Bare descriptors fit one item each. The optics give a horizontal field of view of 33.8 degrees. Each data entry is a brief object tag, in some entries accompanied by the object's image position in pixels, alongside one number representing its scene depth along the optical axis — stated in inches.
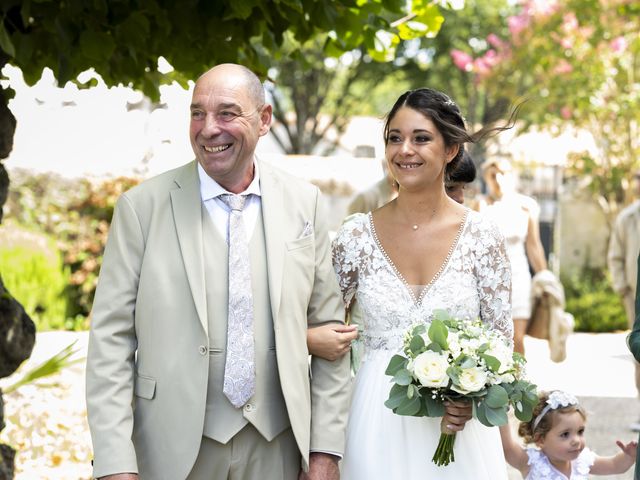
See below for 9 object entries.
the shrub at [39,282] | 524.1
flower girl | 195.6
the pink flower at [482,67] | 826.8
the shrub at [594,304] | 687.1
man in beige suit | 137.9
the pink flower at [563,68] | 717.3
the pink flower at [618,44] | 657.1
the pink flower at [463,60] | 829.2
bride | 158.6
